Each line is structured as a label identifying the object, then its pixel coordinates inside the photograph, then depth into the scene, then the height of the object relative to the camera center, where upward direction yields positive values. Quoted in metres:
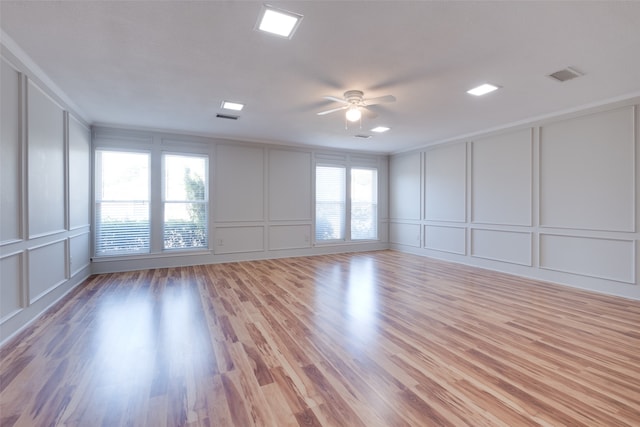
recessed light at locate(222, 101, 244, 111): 4.17 +1.59
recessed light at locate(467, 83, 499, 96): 3.51 +1.53
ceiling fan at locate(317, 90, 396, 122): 3.51 +1.38
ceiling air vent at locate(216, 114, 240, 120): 4.74 +1.61
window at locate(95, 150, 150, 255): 5.26 +0.20
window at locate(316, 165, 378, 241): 7.46 +0.26
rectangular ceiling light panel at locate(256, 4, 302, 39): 2.19 +1.52
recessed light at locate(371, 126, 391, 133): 5.47 +1.63
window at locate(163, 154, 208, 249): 5.77 +0.25
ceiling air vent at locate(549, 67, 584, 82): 3.08 +1.52
